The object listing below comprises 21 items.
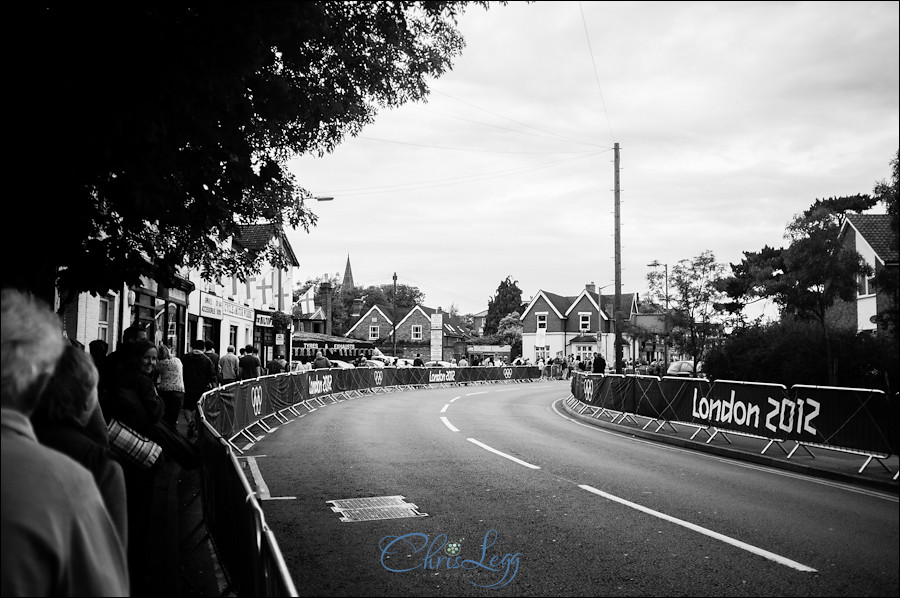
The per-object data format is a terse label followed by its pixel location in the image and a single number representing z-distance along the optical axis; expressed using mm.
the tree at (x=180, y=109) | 4984
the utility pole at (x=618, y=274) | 26241
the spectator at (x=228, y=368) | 19234
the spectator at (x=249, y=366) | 18775
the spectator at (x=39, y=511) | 1674
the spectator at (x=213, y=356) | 16925
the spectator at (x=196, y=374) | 14727
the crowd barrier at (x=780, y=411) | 10562
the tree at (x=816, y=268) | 17016
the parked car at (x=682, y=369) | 31297
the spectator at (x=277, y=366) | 24461
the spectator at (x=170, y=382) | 12797
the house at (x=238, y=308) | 30027
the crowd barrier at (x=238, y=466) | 4035
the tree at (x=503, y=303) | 110250
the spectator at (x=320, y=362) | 28556
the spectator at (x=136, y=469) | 5047
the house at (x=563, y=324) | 78625
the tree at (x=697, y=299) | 35969
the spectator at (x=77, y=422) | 2537
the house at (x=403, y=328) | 92562
